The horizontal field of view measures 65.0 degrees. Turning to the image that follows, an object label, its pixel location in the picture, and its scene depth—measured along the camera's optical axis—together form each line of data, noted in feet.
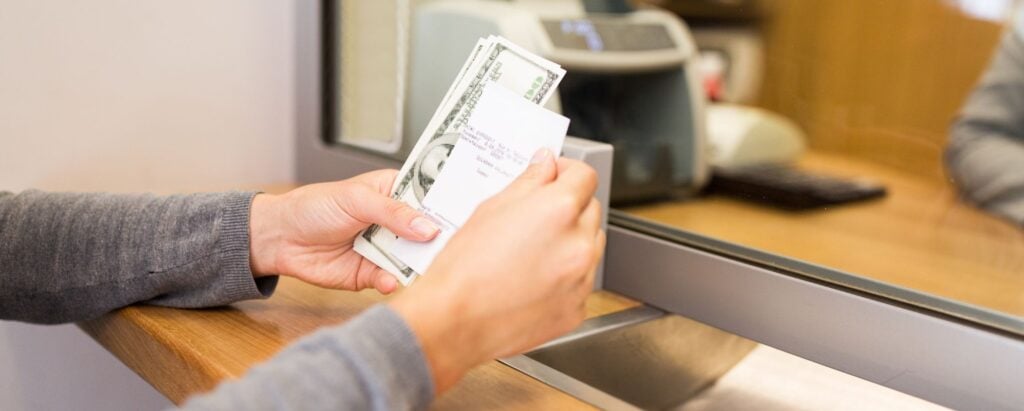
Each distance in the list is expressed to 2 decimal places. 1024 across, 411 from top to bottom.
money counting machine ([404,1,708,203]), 3.23
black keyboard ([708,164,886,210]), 3.66
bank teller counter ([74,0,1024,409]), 1.90
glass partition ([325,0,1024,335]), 3.10
